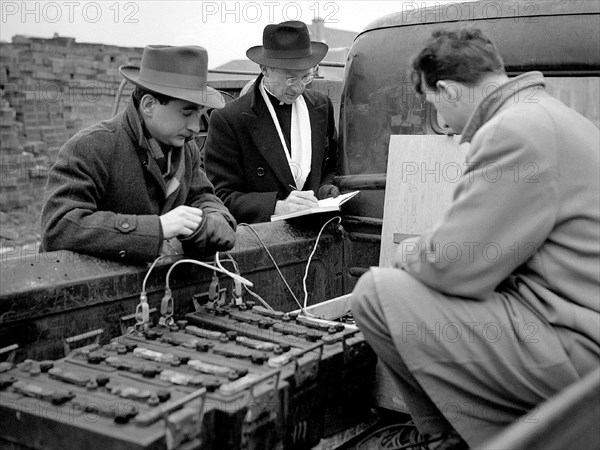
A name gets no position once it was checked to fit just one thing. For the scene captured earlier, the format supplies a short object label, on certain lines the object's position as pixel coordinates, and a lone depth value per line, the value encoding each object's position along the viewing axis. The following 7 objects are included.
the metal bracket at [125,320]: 2.66
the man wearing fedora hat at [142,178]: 2.70
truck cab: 3.24
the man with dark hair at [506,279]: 2.16
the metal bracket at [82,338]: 2.49
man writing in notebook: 3.90
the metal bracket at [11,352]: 2.32
